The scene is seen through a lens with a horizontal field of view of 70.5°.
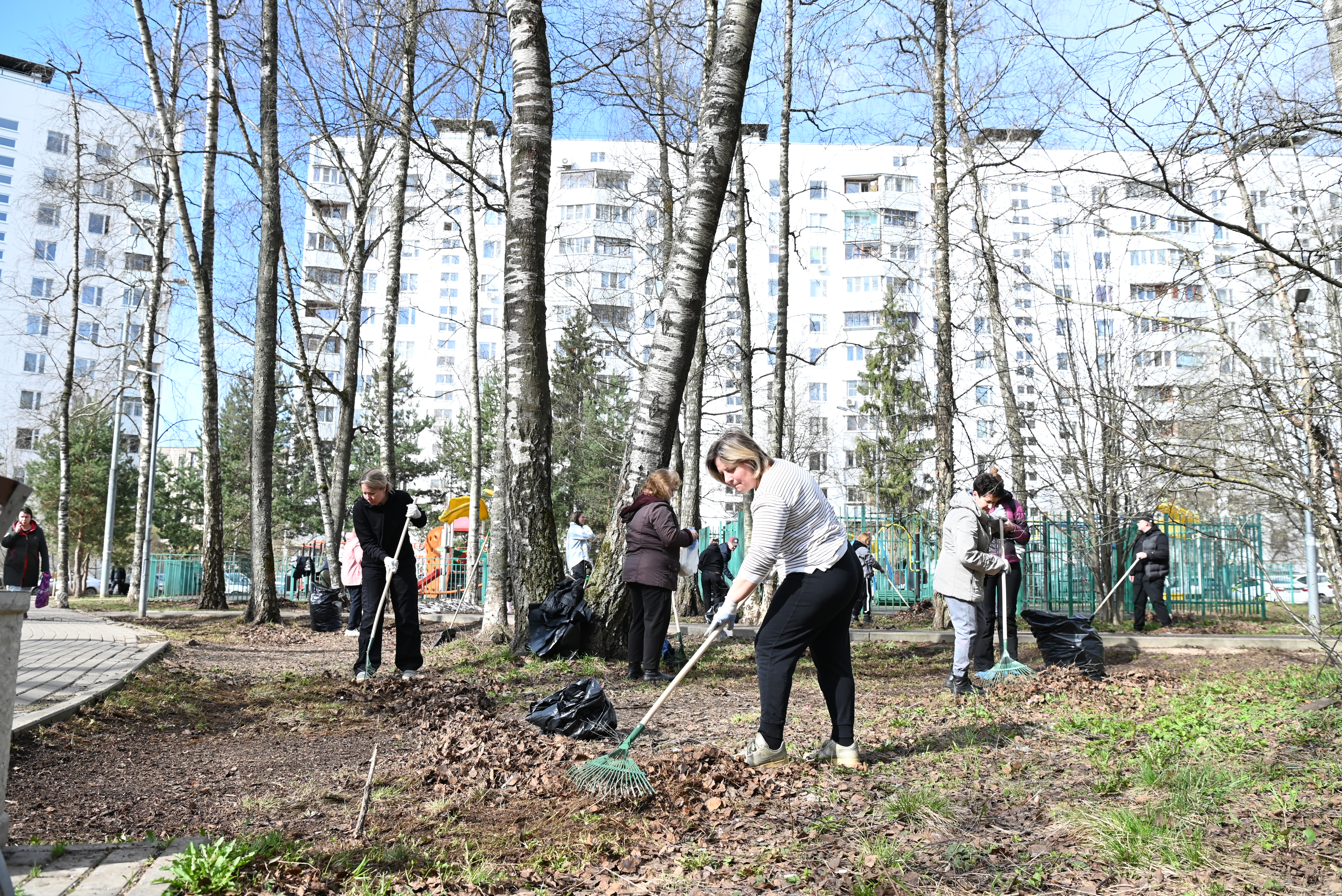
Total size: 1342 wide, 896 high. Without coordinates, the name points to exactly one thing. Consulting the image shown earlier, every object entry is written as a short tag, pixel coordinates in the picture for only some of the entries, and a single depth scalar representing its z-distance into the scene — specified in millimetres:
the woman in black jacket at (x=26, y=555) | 13906
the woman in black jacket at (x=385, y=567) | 8047
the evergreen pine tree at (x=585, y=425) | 39156
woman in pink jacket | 11203
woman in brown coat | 8266
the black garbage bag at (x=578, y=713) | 5672
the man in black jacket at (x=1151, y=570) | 14742
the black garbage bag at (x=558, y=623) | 8781
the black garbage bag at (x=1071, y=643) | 8266
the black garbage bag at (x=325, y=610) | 13930
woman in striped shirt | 4832
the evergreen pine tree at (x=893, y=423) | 41875
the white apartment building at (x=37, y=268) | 46312
